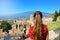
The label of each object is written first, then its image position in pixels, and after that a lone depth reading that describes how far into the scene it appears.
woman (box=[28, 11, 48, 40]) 0.89
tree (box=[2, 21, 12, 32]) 25.79
